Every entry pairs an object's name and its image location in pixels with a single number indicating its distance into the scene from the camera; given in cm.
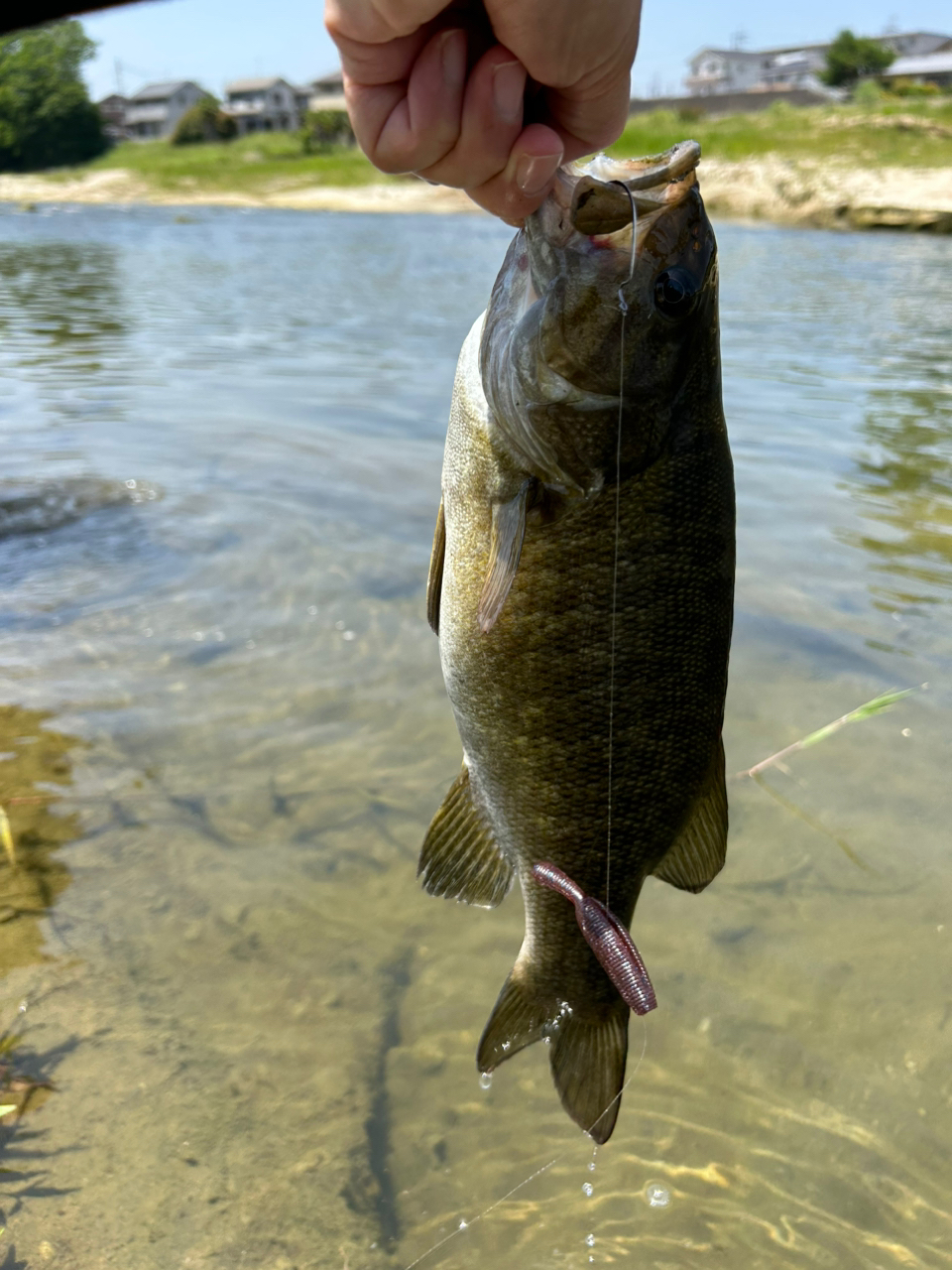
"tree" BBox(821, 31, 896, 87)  8506
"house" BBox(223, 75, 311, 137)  11450
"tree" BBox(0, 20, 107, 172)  6731
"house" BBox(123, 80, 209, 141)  12000
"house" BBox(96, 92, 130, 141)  11569
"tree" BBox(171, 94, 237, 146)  9494
